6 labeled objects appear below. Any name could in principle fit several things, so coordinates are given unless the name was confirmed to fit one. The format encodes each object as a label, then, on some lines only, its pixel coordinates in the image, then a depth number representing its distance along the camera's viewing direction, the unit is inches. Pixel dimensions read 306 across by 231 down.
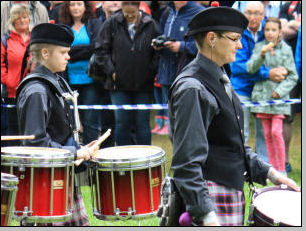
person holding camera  688.4
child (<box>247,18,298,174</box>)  698.8
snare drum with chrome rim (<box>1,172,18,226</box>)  309.6
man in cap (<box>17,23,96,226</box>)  389.4
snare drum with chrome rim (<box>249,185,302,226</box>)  307.8
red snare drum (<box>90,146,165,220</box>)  410.9
